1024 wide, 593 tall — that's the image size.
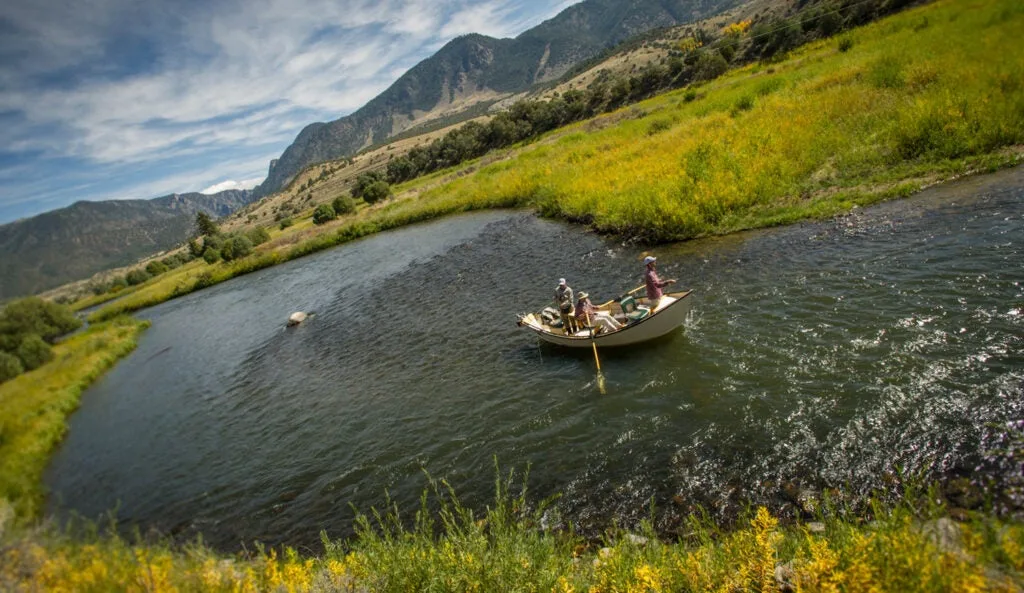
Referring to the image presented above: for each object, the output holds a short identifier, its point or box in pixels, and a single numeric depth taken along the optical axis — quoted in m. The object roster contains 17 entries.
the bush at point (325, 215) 75.56
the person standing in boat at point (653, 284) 14.68
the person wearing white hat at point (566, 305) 16.15
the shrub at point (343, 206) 77.50
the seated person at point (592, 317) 15.52
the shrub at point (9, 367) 23.34
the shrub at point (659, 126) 45.06
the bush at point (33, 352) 28.67
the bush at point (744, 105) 37.22
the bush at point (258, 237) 76.51
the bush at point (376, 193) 81.25
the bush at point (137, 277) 98.25
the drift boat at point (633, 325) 14.13
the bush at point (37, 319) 32.94
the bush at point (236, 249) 66.88
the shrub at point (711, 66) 76.94
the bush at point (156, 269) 103.50
